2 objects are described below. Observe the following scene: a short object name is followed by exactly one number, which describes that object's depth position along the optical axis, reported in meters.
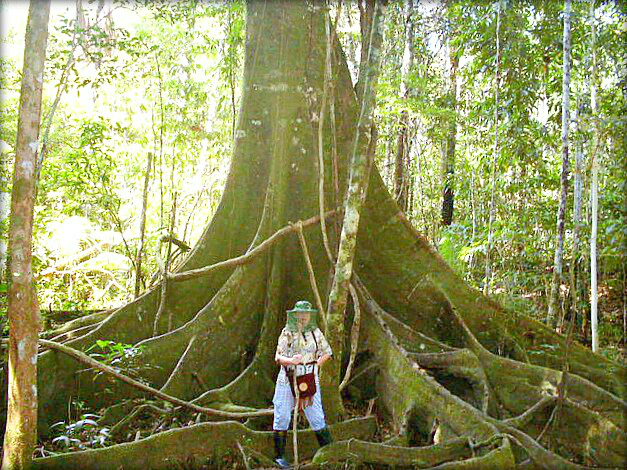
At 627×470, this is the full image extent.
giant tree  4.33
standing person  4.35
